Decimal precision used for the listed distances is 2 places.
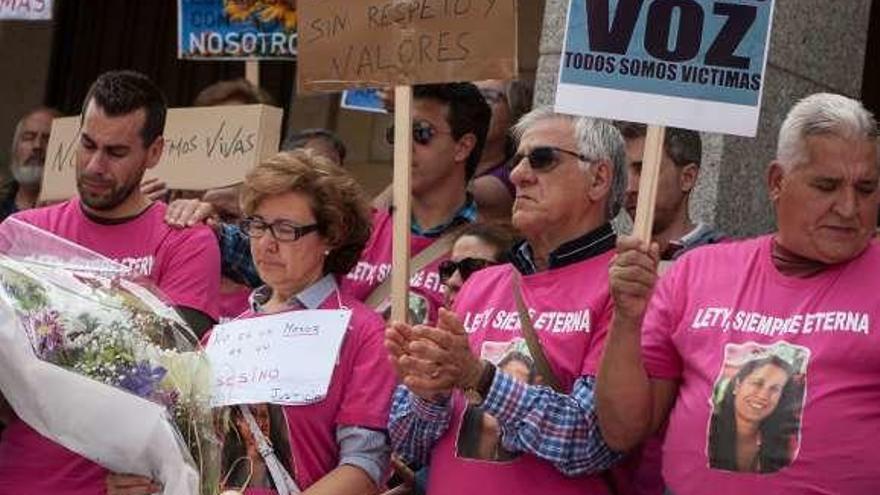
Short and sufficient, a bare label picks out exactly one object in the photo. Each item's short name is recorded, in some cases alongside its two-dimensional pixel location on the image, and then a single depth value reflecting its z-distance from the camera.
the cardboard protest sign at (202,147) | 6.95
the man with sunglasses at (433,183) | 5.99
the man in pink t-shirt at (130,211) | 5.60
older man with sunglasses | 4.62
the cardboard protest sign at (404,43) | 5.17
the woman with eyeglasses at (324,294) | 4.89
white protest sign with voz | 4.74
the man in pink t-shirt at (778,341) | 4.39
